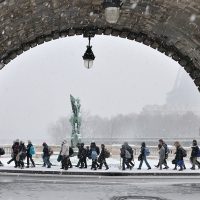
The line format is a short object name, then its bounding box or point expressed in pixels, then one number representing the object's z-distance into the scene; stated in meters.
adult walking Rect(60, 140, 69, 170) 21.09
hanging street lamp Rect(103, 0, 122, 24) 9.00
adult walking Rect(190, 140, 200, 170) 21.61
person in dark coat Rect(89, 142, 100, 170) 21.89
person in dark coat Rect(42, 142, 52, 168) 22.78
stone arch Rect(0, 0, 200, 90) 10.96
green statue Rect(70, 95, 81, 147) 32.22
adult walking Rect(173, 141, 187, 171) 21.98
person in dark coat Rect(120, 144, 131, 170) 21.80
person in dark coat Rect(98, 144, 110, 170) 22.17
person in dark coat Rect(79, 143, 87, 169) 22.48
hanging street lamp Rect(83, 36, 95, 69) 14.48
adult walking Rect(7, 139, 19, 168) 22.59
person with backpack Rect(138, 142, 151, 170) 22.64
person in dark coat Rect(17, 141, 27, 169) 22.28
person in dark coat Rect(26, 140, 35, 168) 22.73
